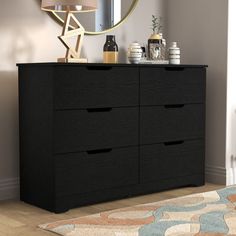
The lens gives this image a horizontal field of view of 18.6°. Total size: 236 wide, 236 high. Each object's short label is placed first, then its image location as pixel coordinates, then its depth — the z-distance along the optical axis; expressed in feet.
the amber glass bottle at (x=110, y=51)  15.22
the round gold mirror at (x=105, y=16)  15.44
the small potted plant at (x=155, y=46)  16.02
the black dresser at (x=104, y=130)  12.83
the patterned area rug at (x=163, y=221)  10.86
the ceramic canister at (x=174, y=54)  15.97
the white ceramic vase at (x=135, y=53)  15.20
